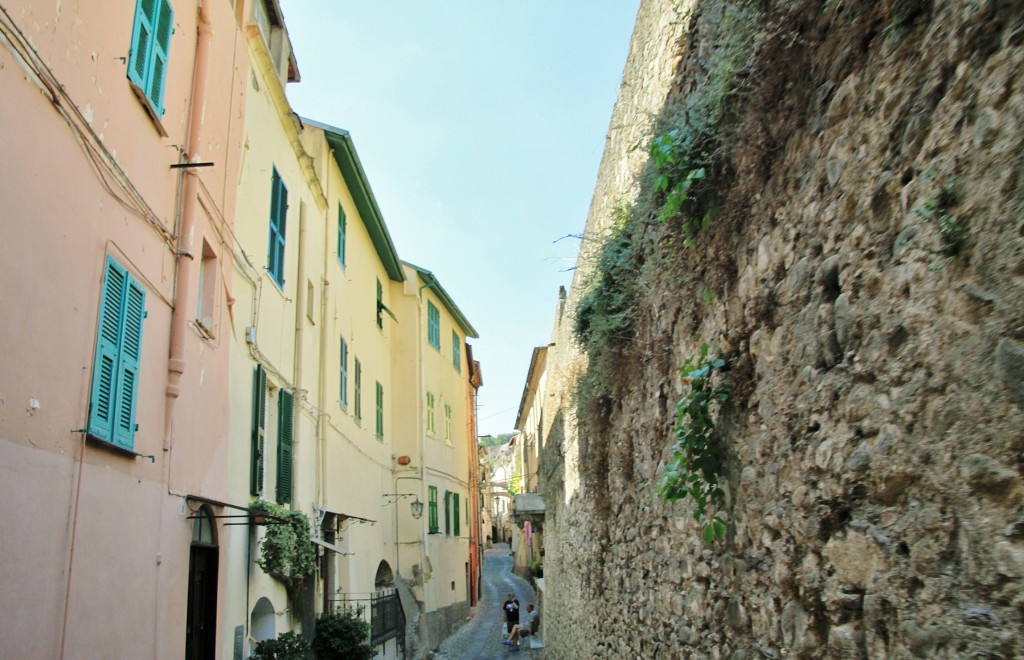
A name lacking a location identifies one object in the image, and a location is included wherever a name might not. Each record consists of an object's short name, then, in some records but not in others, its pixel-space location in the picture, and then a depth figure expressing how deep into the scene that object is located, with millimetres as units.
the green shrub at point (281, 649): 8734
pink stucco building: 4676
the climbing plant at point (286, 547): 8977
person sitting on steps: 20000
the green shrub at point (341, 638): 11219
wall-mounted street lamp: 19080
